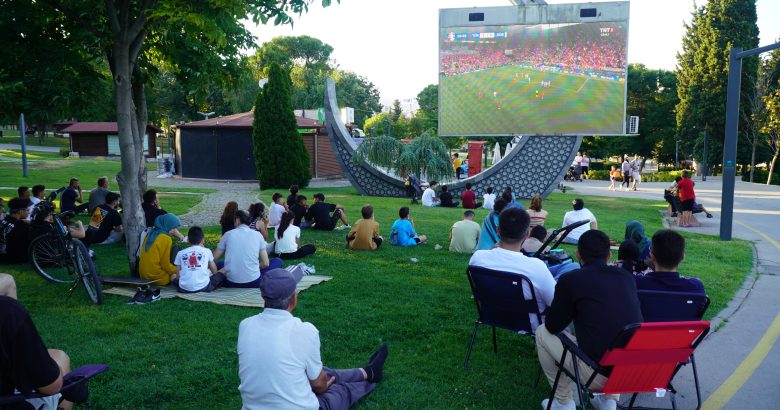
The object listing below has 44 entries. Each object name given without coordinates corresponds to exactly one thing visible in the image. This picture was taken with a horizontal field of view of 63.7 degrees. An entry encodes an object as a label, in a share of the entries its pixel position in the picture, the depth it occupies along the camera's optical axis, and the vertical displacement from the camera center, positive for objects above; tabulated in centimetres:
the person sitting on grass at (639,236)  763 -105
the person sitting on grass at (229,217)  920 -104
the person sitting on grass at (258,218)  1001 -116
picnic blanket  757 -186
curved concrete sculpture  2295 -71
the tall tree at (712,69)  4231 +560
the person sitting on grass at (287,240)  1037 -154
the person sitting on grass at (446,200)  2058 -170
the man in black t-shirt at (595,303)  412 -102
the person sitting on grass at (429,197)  2086 -163
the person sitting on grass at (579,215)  1107 -118
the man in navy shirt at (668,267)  460 -87
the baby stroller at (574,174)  3784 -151
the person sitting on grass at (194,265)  791 -150
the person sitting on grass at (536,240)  798 -118
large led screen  2050 +234
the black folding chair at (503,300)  504 -125
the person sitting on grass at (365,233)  1130 -154
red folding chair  379 -130
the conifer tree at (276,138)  2714 +38
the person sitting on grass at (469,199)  1962 -158
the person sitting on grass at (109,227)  1193 -157
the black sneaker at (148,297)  761 -184
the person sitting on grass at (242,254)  805 -140
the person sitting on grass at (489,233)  955 -130
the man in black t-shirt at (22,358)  326 -113
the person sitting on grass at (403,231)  1182 -158
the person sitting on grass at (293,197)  1396 -112
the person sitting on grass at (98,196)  1455 -117
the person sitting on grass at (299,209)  1319 -130
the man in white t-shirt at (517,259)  507 -91
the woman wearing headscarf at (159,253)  824 -141
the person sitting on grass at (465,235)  1110 -155
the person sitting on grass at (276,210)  1251 -126
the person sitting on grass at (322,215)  1373 -149
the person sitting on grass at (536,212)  1151 -117
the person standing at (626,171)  3109 -108
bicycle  874 -152
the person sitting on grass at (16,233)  982 -139
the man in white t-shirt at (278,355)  370 -123
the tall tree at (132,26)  844 +176
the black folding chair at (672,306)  452 -113
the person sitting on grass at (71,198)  1462 -124
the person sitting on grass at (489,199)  1867 -150
